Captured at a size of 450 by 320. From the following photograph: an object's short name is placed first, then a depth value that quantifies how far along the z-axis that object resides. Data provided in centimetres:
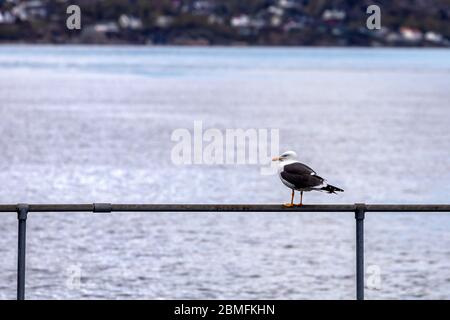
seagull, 1794
